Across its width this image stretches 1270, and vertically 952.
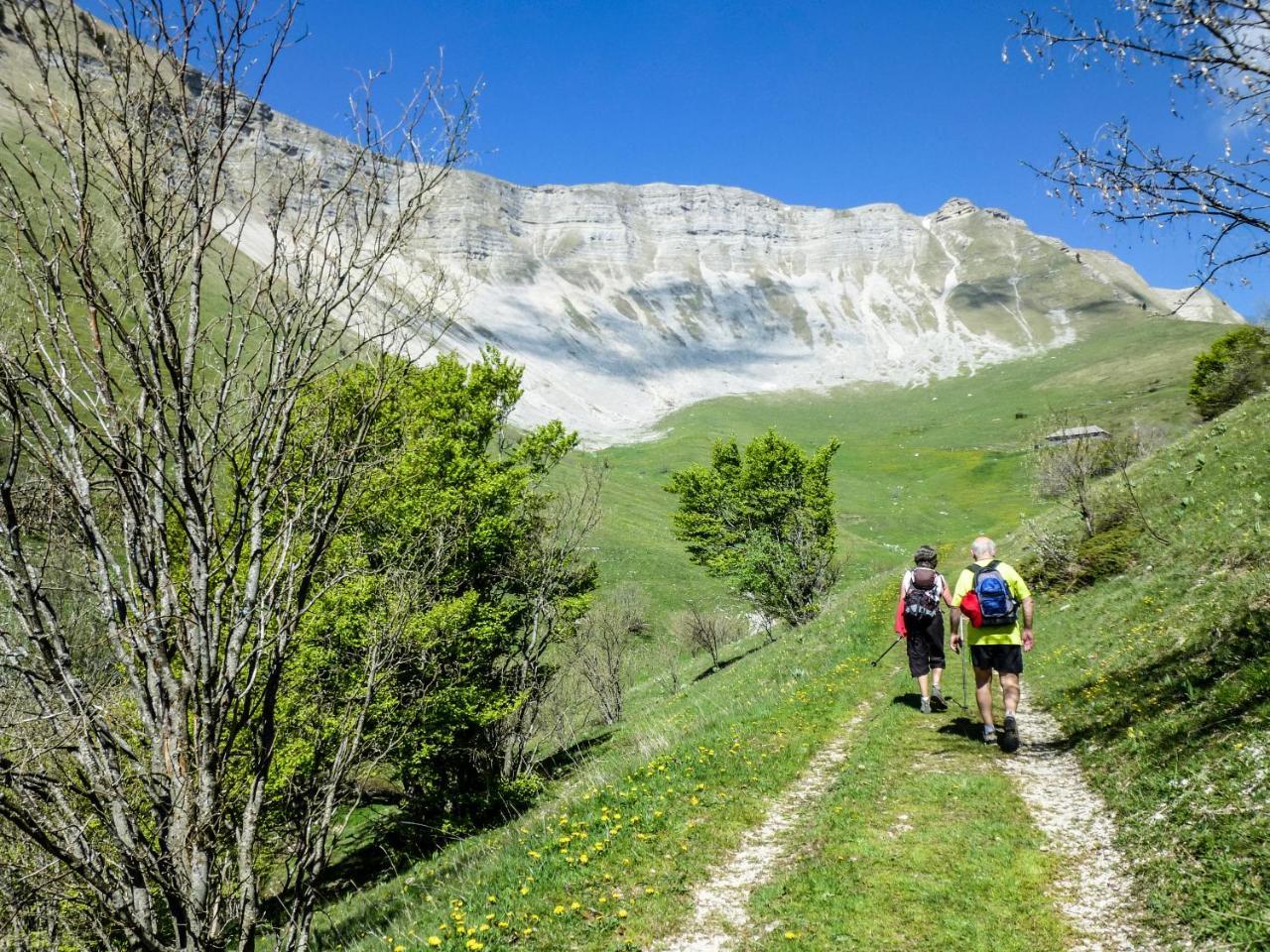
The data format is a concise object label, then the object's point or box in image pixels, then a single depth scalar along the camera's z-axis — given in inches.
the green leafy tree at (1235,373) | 2327.8
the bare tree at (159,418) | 154.0
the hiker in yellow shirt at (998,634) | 417.1
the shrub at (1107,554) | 754.2
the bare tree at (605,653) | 1547.7
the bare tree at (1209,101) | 253.9
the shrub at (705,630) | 1706.6
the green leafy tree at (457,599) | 700.0
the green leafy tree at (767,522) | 1393.9
